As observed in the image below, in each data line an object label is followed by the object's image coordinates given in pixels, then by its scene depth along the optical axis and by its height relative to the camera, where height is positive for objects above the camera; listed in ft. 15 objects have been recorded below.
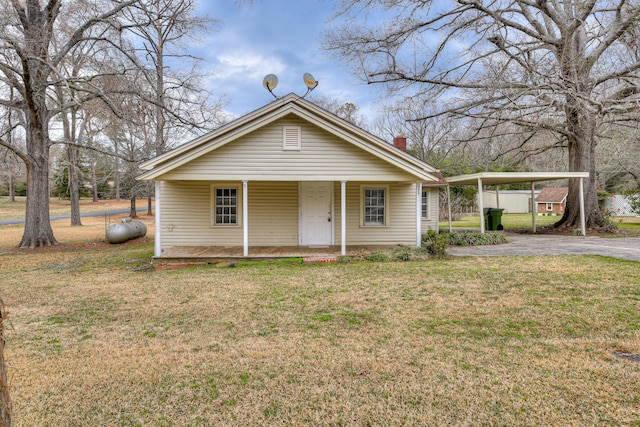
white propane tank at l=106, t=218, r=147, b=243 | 44.91 -1.68
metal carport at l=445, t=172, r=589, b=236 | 40.88 +4.81
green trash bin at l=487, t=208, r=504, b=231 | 55.12 -0.35
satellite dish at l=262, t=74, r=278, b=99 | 34.68 +13.75
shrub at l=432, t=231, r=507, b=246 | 40.60 -2.73
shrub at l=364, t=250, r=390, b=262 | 31.04 -3.63
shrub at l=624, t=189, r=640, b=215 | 60.13 +2.58
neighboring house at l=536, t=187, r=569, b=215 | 99.86 +4.38
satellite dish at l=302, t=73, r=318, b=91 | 35.52 +14.22
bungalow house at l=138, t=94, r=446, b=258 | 31.19 +3.40
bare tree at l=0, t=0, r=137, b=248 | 35.91 +15.70
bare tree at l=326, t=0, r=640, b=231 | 39.78 +20.85
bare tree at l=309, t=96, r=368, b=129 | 99.40 +32.11
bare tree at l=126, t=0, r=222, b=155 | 41.96 +21.10
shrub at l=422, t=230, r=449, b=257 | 32.40 -2.69
